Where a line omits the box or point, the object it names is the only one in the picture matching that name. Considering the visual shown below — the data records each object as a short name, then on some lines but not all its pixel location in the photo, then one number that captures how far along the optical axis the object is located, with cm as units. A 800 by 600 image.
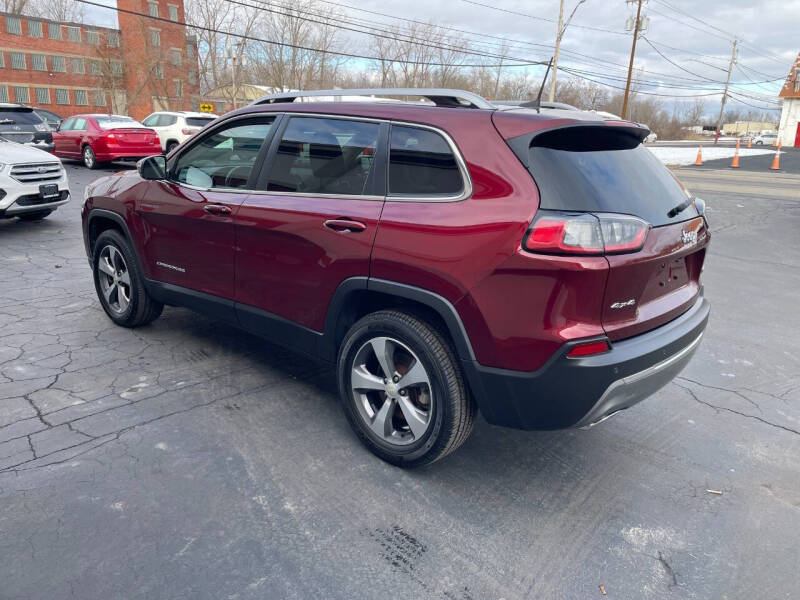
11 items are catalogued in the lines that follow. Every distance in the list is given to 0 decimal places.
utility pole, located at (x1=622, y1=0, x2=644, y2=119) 3847
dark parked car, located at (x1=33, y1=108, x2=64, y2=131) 2202
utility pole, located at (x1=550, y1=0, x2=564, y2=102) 3189
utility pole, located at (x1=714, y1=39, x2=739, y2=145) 8106
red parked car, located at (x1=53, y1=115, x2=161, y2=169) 1631
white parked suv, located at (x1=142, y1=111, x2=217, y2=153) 1866
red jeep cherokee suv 242
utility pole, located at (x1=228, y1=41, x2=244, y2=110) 4144
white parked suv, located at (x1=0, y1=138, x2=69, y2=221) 791
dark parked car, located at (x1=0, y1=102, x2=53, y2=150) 1548
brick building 5144
